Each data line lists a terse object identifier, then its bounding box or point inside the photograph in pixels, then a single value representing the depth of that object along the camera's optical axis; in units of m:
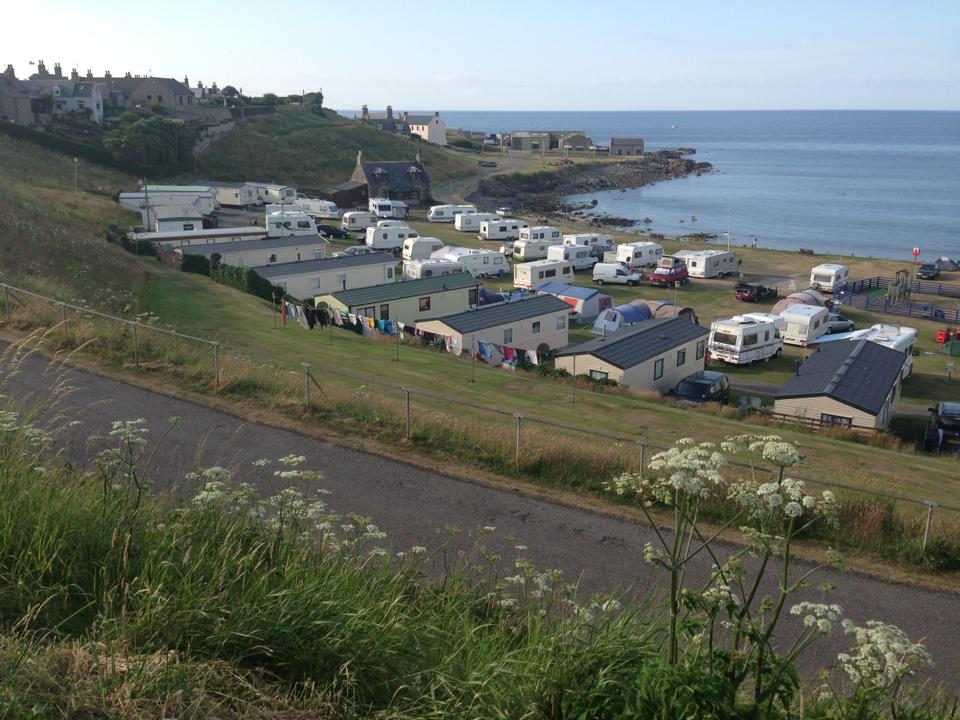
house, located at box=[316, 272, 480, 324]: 30.64
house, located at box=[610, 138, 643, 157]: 153.38
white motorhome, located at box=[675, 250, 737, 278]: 45.97
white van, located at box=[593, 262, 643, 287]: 44.97
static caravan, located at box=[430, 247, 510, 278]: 44.16
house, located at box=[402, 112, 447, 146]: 125.69
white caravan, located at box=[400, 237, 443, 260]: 47.78
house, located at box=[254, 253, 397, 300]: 35.44
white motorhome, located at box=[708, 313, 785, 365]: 29.23
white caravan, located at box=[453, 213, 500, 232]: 61.38
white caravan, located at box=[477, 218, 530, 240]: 58.59
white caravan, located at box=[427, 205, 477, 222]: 65.85
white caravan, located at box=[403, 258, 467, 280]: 41.97
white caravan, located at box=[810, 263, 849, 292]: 43.06
